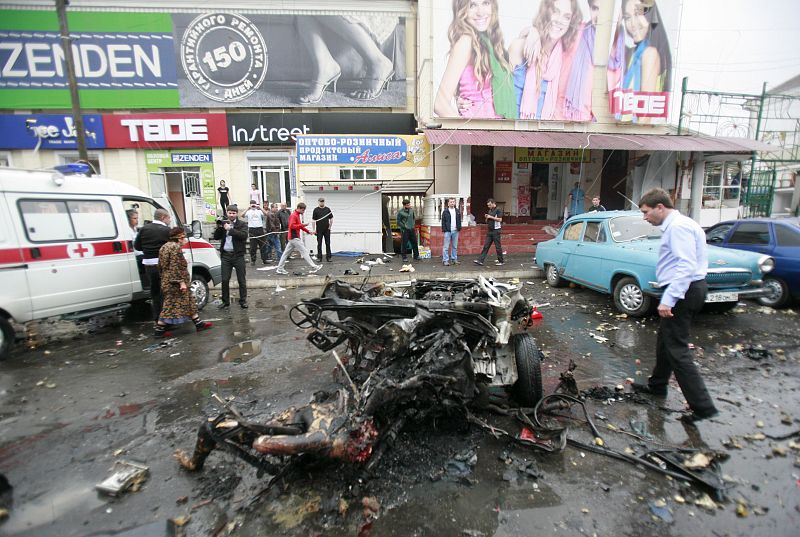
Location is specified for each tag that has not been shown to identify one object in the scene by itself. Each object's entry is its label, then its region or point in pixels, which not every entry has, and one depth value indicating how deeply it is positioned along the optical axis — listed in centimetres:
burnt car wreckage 240
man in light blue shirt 333
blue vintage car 556
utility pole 939
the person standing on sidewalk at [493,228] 1081
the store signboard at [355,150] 1251
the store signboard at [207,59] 1381
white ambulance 494
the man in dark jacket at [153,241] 599
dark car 641
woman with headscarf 567
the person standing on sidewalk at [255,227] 1143
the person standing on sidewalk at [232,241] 705
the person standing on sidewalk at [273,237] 1220
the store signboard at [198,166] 1455
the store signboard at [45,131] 1388
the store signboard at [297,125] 1455
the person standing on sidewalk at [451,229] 1088
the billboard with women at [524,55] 1323
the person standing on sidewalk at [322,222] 1184
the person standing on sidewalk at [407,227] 1189
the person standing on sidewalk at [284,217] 1255
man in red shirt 985
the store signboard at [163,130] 1412
